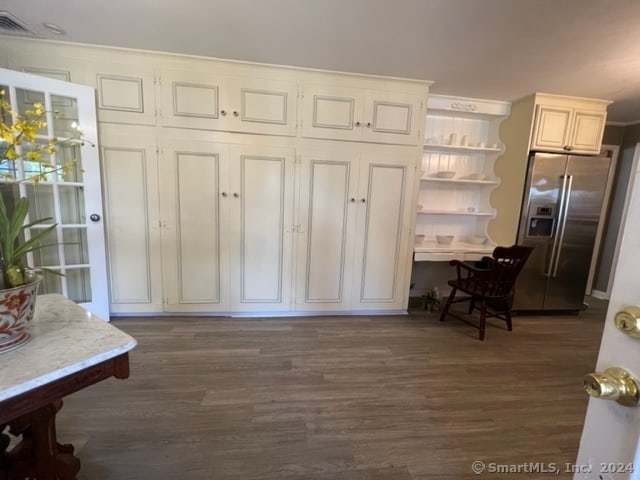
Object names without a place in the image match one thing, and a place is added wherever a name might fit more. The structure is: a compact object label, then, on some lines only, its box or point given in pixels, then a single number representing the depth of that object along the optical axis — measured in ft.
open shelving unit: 11.12
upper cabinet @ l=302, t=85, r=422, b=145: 9.37
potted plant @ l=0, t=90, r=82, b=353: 2.97
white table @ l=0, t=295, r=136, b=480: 2.76
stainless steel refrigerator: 10.54
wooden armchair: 8.95
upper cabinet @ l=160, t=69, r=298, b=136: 8.76
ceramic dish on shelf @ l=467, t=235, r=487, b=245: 12.09
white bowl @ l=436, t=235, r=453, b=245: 11.53
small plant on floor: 11.48
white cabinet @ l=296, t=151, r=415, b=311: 9.79
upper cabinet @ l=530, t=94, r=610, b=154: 10.44
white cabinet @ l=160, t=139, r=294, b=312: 9.19
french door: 7.74
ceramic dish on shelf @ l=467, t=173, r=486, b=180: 11.70
